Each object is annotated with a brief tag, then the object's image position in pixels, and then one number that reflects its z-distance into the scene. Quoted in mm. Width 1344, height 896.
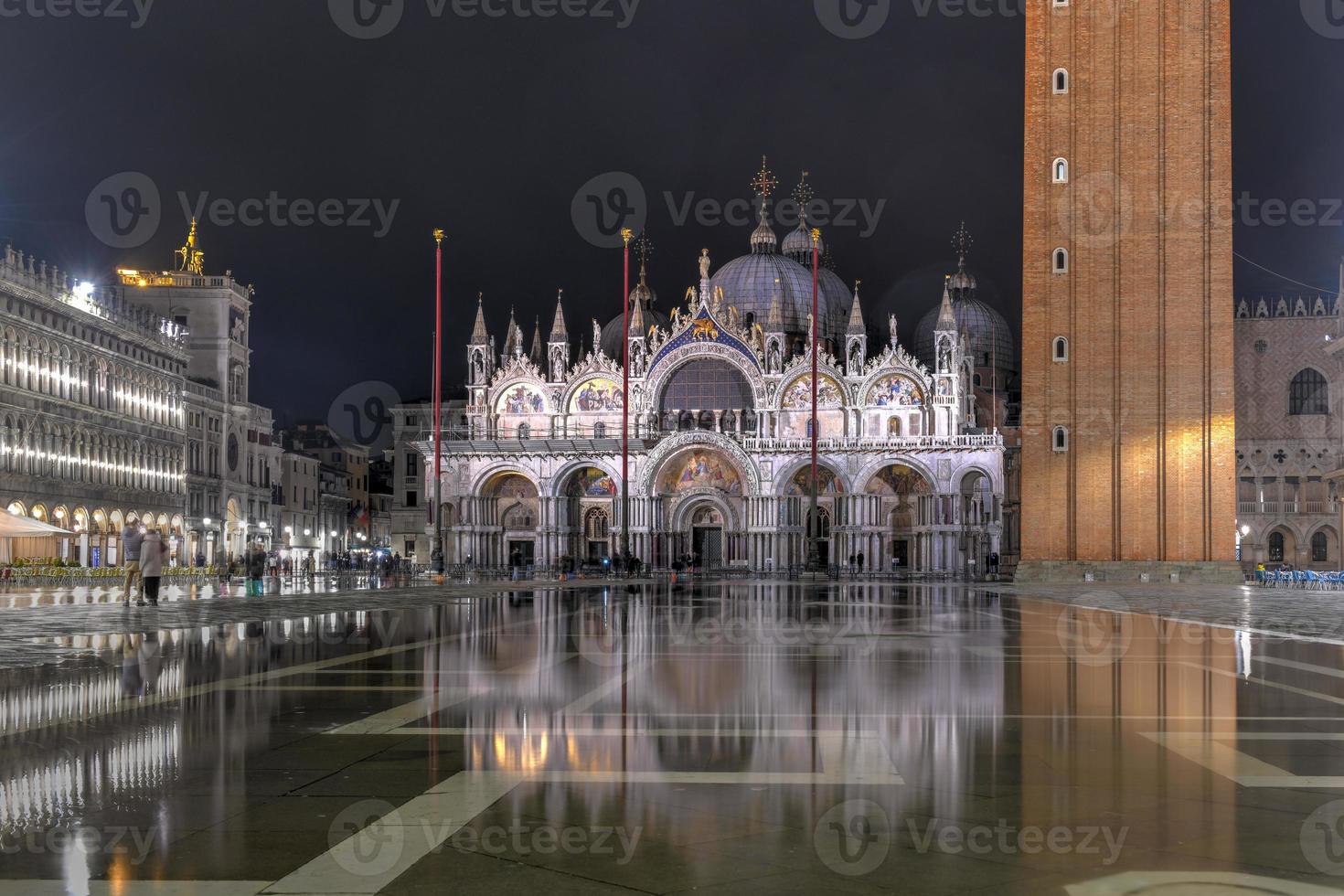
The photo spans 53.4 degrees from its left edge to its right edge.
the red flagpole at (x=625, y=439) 66000
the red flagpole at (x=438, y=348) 55719
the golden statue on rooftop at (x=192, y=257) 90688
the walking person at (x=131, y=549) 29438
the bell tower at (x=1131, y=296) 54156
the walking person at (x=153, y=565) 29000
